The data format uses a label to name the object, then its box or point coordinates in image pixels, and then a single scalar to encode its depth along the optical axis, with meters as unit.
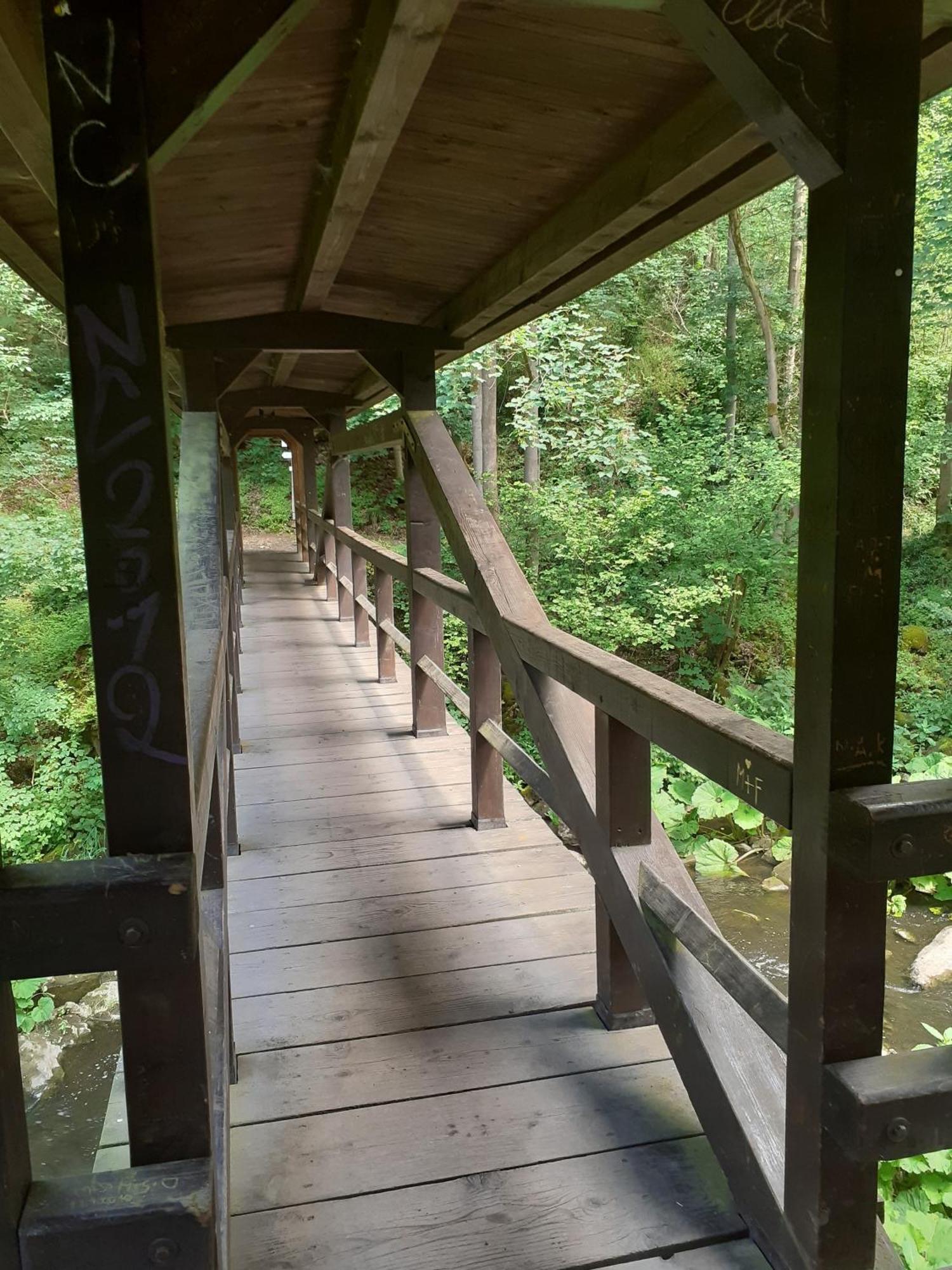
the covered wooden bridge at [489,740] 1.23
